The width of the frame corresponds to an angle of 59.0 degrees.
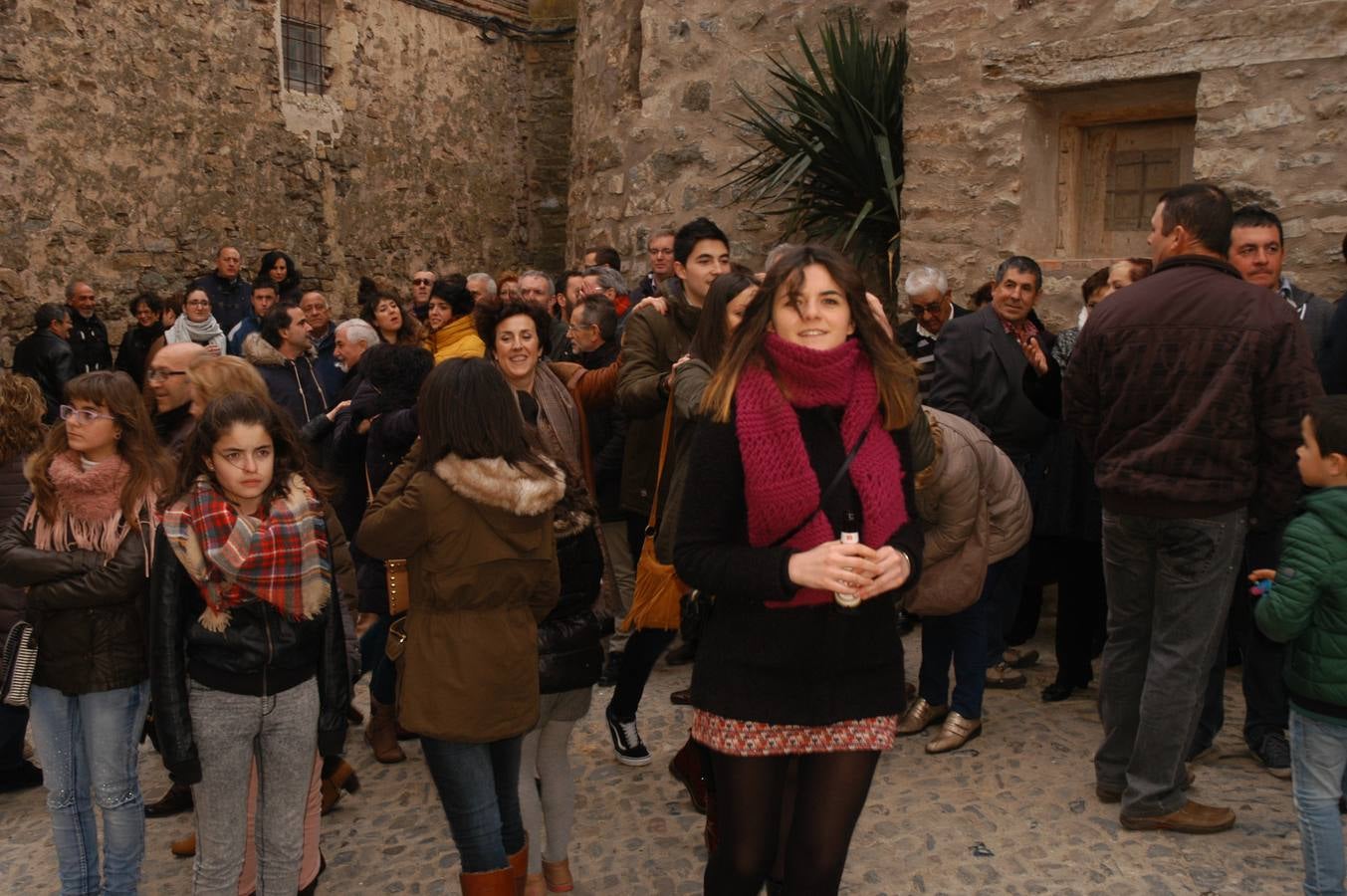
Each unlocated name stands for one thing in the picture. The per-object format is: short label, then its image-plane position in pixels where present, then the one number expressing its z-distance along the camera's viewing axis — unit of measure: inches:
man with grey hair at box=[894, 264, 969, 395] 229.8
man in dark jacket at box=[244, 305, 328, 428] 236.5
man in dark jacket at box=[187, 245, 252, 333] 434.3
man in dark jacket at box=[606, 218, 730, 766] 172.7
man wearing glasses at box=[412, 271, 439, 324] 346.3
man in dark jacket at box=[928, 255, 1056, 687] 204.8
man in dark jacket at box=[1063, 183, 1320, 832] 146.1
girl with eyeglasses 132.4
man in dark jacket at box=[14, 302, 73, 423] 360.8
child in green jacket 125.7
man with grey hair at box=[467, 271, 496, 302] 297.6
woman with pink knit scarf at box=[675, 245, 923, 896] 102.7
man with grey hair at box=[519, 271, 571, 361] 250.7
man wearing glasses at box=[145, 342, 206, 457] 169.9
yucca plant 277.3
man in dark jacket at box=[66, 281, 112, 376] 388.5
